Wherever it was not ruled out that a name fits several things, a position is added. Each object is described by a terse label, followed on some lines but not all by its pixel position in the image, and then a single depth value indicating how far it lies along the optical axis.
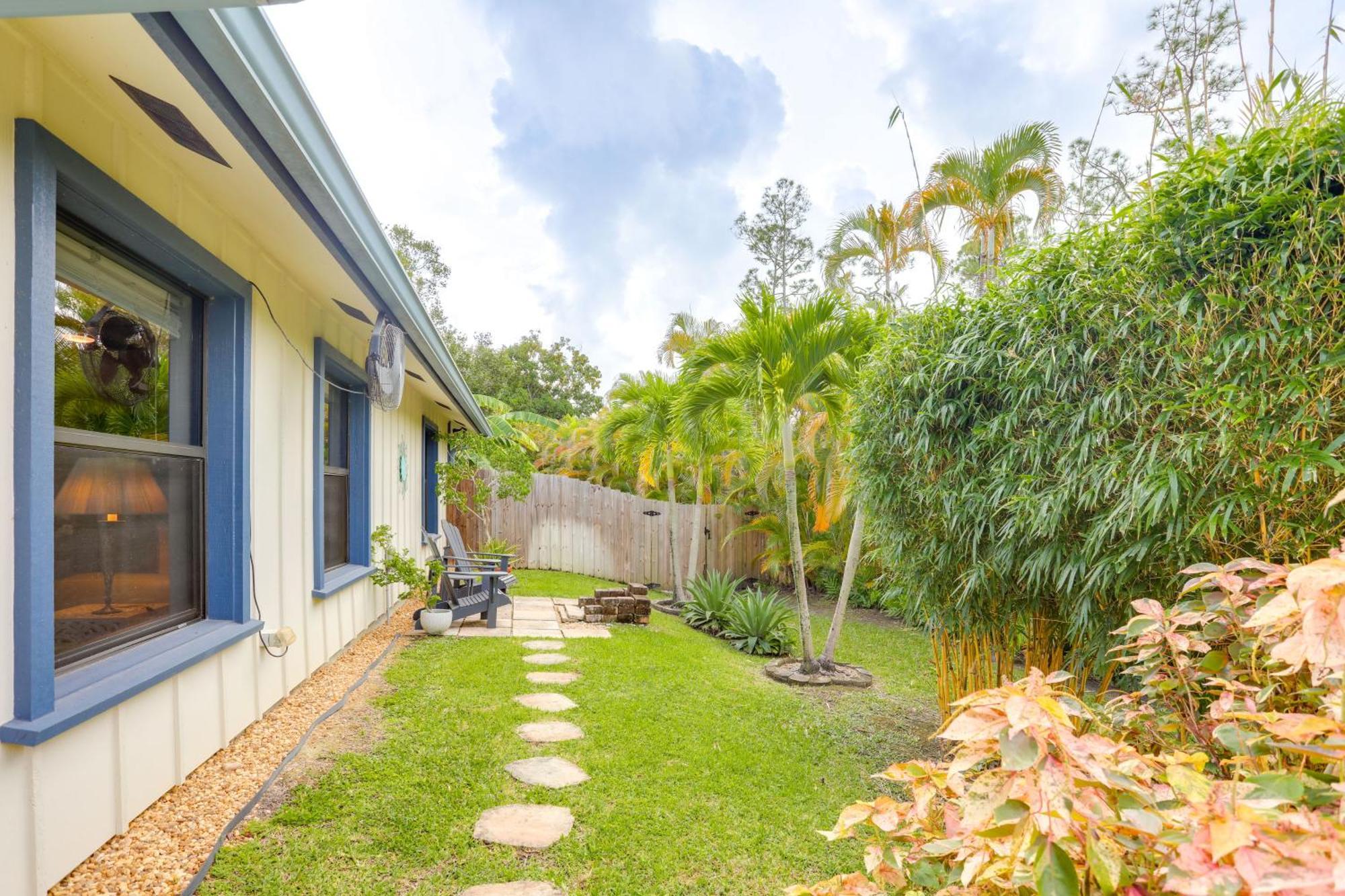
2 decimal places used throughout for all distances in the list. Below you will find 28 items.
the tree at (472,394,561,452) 12.54
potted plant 5.71
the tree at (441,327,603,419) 23.53
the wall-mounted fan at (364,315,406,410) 3.87
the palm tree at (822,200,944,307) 9.14
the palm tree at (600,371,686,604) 9.18
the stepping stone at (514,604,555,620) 7.23
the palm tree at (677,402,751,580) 6.62
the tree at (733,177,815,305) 20.97
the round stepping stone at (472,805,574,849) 2.43
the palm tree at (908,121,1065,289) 7.53
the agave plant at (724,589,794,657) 6.95
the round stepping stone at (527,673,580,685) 4.60
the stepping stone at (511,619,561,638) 6.20
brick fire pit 7.20
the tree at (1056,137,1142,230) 13.28
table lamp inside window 2.19
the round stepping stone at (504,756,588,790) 2.96
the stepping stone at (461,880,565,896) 2.10
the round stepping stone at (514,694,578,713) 4.01
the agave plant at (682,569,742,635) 7.75
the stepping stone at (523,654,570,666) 5.11
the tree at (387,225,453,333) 20.39
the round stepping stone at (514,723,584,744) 3.47
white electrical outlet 3.38
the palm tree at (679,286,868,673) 5.29
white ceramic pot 5.86
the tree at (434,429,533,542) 8.78
